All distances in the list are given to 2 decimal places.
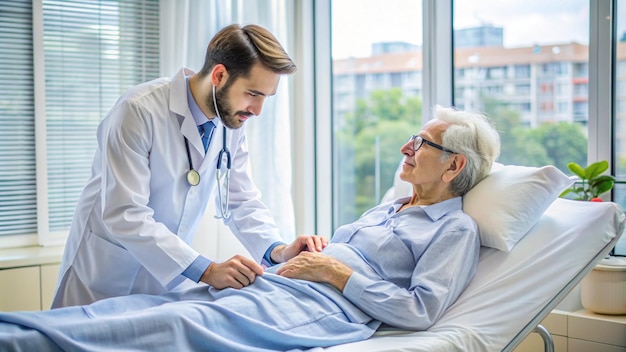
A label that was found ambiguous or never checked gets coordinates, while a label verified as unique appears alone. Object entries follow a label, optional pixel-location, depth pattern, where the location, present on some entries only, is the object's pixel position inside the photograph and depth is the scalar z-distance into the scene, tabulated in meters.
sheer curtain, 3.29
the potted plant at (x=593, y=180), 2.48
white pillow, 1.99
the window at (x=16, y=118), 3.16
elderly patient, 1.53
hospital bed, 1.75
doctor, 1.88
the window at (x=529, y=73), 2.75
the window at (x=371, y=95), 3.36
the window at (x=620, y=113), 2.59
